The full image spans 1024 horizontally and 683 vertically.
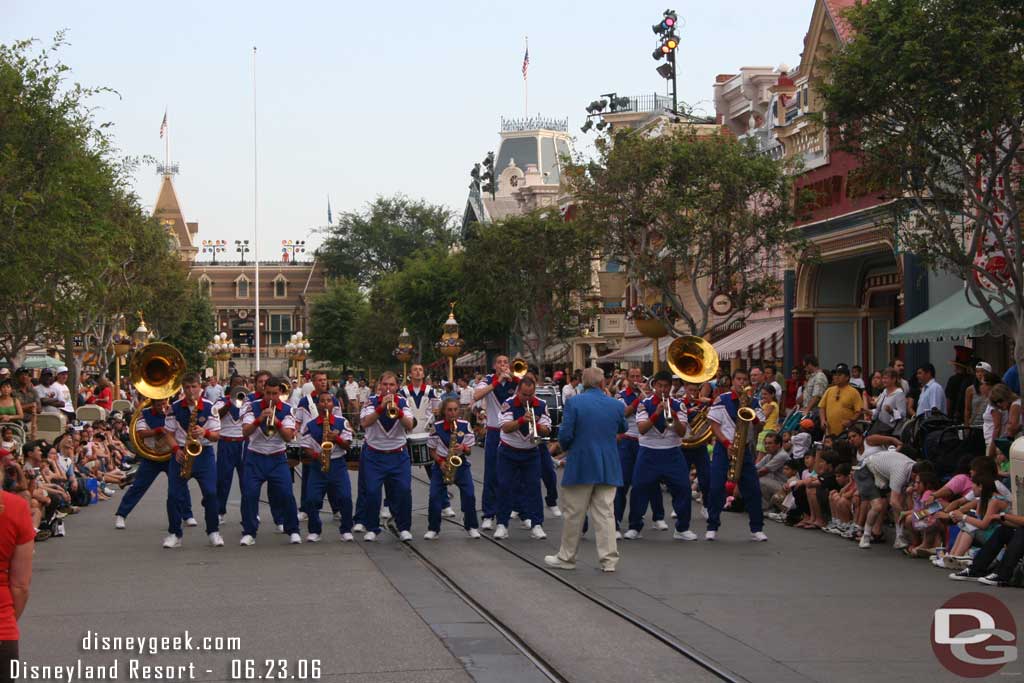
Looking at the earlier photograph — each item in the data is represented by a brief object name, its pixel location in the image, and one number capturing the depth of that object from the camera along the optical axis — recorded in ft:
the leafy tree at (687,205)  96.63
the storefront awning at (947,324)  67.92
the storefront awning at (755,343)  118.83
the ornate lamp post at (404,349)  171.73
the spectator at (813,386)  70.79
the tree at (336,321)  312.29
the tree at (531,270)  146.00
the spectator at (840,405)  63.16
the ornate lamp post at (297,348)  220.64
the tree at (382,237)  318.45
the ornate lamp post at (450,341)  141.90
